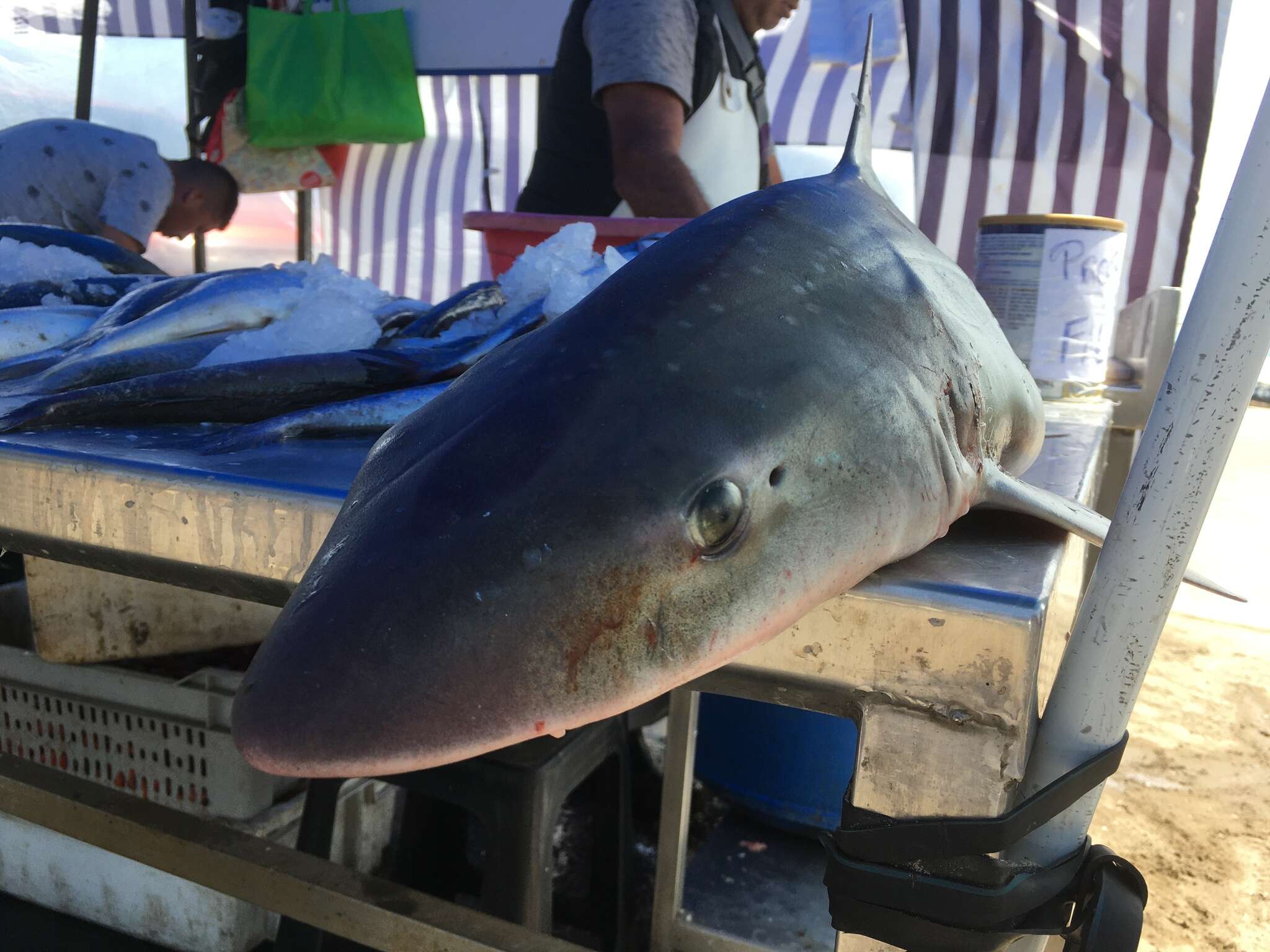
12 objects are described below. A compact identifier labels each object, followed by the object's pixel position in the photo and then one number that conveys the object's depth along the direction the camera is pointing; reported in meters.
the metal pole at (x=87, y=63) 5.56
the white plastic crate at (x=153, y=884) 1.59
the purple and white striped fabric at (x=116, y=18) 5.70
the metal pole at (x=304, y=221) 6.05
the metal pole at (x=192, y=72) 5.41
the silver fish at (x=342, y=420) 1.14
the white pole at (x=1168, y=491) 0.63
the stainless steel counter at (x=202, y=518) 0.84
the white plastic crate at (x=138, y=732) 1.52
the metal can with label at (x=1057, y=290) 1.88
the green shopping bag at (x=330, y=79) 5.09
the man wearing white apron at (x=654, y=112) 2.29
